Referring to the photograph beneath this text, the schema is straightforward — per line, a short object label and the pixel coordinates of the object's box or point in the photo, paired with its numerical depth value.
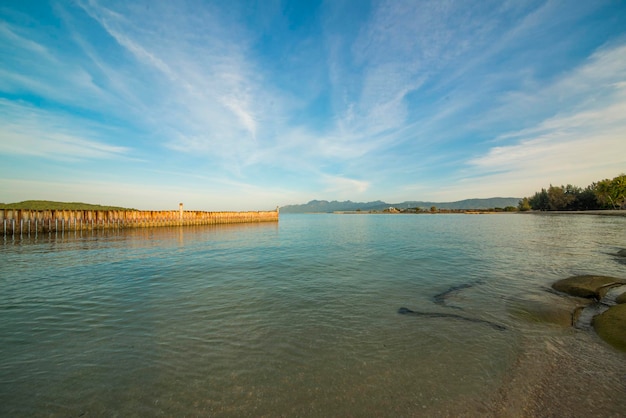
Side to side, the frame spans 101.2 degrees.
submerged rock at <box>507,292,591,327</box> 7.41
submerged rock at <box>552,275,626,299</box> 9.38
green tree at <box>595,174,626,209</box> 77.38
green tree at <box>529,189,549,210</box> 120.88
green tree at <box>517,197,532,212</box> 134.12
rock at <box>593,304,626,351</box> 5.88
